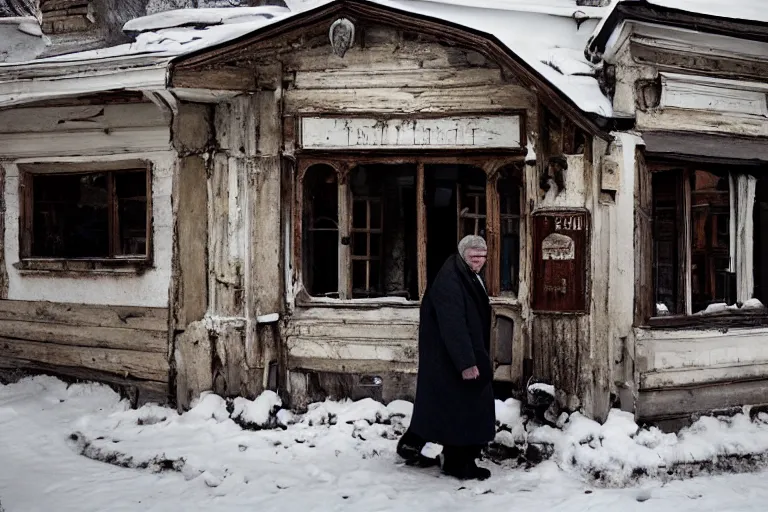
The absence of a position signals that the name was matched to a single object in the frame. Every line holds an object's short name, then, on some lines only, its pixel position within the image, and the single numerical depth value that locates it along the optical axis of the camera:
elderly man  4.79
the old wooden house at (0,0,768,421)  5.83
